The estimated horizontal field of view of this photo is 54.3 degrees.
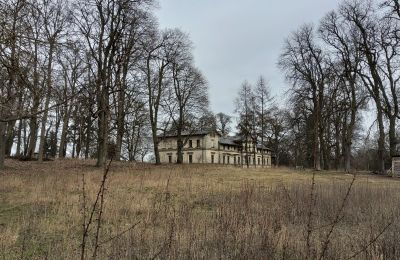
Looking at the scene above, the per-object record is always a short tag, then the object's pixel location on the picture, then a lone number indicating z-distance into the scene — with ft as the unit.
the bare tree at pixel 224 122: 262.67
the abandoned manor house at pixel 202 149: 270.46
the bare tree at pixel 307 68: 142.31
